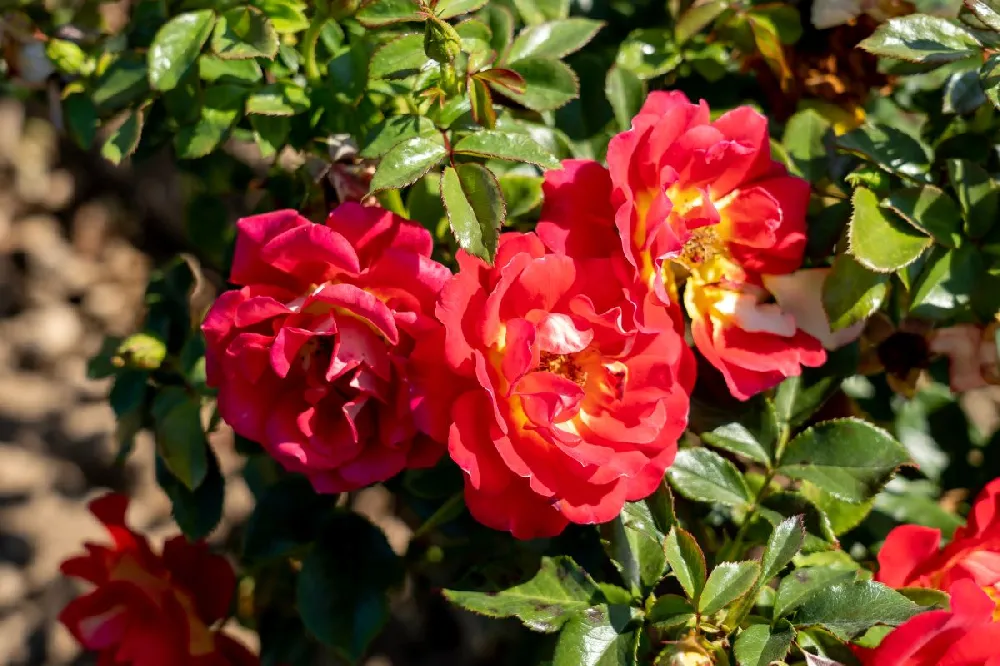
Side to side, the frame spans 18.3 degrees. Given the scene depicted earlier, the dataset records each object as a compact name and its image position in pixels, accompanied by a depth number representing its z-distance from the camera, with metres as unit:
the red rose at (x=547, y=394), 0.90
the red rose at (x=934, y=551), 0.94
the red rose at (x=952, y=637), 0.91
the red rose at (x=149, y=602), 1.02
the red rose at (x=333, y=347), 0.91
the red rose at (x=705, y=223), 0.92
